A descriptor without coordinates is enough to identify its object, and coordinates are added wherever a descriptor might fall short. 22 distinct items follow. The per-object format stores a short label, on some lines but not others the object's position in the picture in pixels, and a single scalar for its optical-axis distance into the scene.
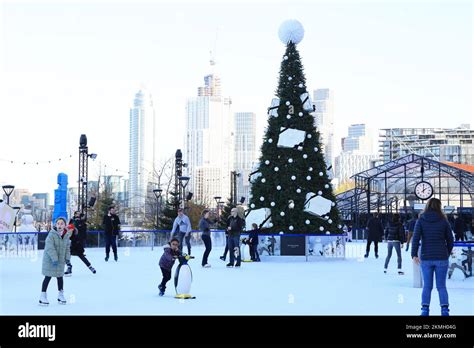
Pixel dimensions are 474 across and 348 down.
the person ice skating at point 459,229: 27.31
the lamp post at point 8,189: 25.11
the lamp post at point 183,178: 31.18
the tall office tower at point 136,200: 77.69
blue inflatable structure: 29.32
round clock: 33.09
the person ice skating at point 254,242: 19.70
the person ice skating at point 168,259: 11.05
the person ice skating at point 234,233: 17.14
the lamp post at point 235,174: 43.22
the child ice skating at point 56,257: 9.90
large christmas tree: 21.45
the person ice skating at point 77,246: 14.47
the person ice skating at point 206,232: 17.52
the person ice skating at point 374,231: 20.98
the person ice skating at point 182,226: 18.50
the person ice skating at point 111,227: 19.02
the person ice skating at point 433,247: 8.20
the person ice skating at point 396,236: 14.67
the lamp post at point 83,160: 29.11
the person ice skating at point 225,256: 19.44
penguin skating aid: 10.59
